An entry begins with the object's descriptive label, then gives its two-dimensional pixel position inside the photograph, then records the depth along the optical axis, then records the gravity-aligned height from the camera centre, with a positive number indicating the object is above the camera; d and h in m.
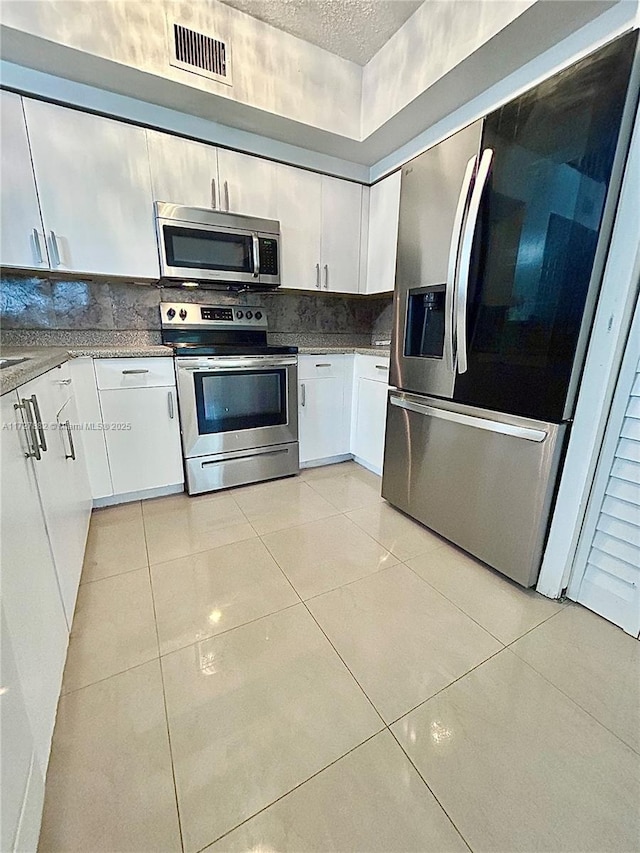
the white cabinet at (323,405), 2.54 -0.55
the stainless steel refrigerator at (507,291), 1.12 +0.14
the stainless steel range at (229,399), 2.14 -0.45
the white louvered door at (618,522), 1.19 -0.65
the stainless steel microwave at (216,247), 2.06 +0.46
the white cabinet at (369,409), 2.42 -0.56
